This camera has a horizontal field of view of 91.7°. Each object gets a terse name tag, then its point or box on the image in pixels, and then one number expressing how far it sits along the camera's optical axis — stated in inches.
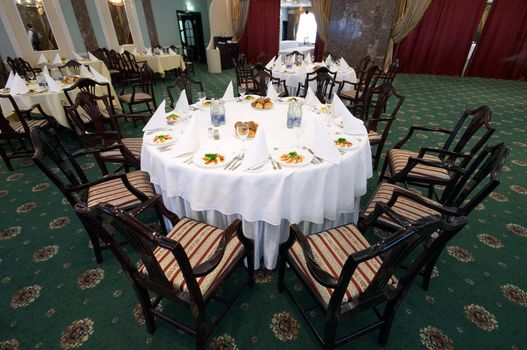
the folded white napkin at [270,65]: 198.3
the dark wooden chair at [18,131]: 114.9
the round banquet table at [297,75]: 178.1
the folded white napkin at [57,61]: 228.4
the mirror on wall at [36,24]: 252.8
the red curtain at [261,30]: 366.6
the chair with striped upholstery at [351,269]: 35.5
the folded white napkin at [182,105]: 90.9
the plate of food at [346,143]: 65.8
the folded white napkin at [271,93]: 111.8
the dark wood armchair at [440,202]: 51.0
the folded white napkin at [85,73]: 174.8
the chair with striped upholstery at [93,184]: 62.7
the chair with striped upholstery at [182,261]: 35.6
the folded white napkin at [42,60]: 242.6
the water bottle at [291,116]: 77.8
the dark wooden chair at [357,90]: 155.9
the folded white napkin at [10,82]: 133.6
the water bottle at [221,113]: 80.3
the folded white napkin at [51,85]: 136.3
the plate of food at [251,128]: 71.6
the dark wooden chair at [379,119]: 105.0
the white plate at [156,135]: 68.2
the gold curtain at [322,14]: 306.5
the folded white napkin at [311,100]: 100.5
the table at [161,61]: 280.8
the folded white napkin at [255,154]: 56.8
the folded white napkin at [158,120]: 77.1
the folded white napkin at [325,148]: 58.8
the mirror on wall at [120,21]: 309.3
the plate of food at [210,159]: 57.2
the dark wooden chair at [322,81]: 143.4
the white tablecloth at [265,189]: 55.5
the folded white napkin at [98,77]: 155.2
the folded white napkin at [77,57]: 262.5
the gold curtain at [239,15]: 362.1
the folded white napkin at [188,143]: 62.2
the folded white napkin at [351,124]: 73.8
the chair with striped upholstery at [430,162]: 76.0
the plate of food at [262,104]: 96.5
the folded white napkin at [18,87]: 129.4
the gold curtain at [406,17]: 273.1
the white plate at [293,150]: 56.9
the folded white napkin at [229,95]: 109.6
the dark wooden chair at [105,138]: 85.6
